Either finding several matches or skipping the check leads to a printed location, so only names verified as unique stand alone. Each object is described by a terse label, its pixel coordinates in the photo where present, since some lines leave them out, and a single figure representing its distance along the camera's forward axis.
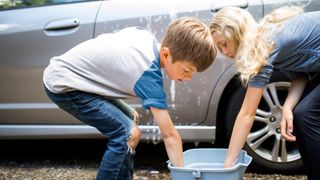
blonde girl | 2.62
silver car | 3.70
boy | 2.55
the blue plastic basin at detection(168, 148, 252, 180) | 2.47
